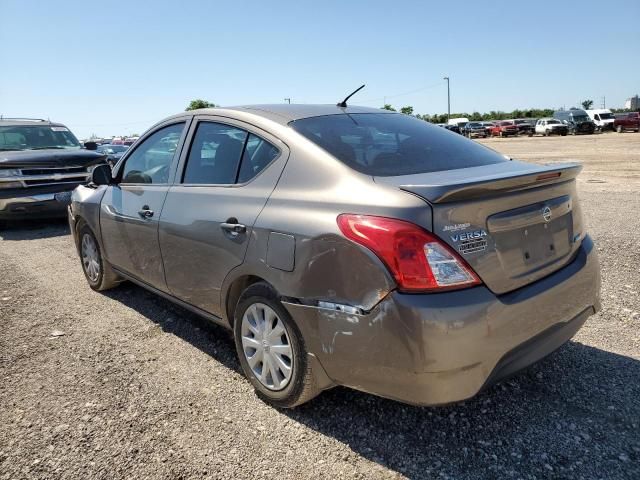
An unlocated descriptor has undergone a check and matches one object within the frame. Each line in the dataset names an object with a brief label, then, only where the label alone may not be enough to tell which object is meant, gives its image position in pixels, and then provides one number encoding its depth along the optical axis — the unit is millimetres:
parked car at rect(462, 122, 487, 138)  51062
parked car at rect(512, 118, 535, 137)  49219
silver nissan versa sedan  2102
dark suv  8117
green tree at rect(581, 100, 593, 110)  102512
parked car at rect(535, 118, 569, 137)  43500
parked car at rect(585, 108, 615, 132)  43344
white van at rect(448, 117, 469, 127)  57981
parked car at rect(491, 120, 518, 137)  49250
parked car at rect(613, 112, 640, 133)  40281
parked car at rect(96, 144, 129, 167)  23384
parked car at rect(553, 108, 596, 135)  42938
